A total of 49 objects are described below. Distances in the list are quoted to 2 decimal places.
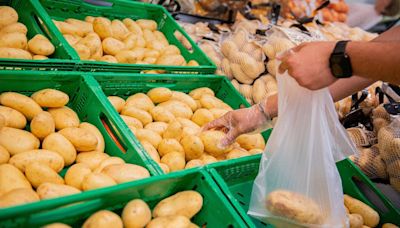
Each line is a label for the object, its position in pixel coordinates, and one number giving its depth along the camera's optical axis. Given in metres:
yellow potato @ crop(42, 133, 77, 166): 1.32
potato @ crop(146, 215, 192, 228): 1.09
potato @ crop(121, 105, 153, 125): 1.73
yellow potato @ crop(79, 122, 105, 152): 1.47
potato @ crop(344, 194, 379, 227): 1.69
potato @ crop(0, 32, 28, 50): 1.68
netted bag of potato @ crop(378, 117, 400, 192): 1.90
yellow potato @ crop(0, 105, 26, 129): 1.37
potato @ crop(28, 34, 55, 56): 1.77
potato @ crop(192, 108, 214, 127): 1.89
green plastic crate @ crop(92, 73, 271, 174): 1.82
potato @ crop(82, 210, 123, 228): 0.98
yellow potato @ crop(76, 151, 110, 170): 1.34
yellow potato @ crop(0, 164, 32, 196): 1.08
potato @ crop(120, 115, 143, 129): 1.66
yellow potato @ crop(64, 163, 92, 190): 1.19
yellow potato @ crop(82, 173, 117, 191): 1.12
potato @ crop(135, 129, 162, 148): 1.60
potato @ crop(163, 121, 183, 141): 1.65
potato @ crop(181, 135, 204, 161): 1.60
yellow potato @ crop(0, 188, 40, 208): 0.96
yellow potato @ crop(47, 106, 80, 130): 1.47
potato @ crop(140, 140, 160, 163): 1.49
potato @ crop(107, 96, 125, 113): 1.75
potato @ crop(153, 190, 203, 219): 1.18
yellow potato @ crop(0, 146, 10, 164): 1.19
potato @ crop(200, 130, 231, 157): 1.67
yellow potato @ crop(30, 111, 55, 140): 1.36
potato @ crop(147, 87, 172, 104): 1.92
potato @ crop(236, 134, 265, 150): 1.85
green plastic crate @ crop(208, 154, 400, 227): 1.32
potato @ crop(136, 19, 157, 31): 2.54
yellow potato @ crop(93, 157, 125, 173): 1.30
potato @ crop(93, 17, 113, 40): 2.21
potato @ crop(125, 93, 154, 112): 1.81
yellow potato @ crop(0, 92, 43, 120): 1.43
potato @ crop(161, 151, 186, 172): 1.50
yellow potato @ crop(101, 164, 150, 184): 1.20
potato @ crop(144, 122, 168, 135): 1.69
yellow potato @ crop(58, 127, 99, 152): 1.38
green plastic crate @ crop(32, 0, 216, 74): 1.90
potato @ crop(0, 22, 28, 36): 1.79
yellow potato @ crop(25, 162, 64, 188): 1.15
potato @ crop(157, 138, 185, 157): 1.58
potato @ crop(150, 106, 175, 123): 1.79
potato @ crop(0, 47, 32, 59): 1.59
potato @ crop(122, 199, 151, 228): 1.07
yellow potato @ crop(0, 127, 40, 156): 1.26
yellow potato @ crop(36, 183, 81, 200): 1.05
